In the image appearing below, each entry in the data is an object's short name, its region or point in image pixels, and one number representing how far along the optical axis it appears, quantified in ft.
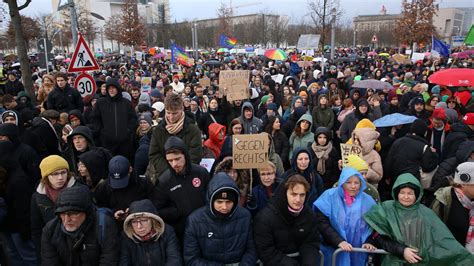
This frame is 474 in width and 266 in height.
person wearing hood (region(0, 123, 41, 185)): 14.11
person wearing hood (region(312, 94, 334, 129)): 25.07
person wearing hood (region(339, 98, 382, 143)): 22.94
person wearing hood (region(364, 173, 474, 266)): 10.99
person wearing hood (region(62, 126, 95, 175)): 15.08
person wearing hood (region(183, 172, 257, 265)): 10.71
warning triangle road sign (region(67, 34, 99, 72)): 23.58
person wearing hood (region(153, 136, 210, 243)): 11.81
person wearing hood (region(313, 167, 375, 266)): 12.17
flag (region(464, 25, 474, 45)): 37.42
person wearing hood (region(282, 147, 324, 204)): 14.49
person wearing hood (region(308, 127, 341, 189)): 17.70
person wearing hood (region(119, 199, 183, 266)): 10.35
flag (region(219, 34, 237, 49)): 81.93
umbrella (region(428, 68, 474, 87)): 26.07
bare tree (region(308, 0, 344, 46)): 60.95
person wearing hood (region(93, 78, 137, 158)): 19.86
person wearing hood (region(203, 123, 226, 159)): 18.93
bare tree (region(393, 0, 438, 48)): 105.30
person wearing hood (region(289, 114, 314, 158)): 20.25
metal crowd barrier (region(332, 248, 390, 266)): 11.60
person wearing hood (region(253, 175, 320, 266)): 11.11
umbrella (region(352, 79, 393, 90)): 32.19
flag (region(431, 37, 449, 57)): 55.72
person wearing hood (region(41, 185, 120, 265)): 10.00
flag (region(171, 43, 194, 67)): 57.11
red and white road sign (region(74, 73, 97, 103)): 24.31
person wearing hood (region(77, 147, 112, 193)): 13.53
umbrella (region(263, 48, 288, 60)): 57.79
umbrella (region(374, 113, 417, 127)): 19.80
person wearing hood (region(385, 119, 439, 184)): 16.11
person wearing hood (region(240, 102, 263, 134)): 22.03
